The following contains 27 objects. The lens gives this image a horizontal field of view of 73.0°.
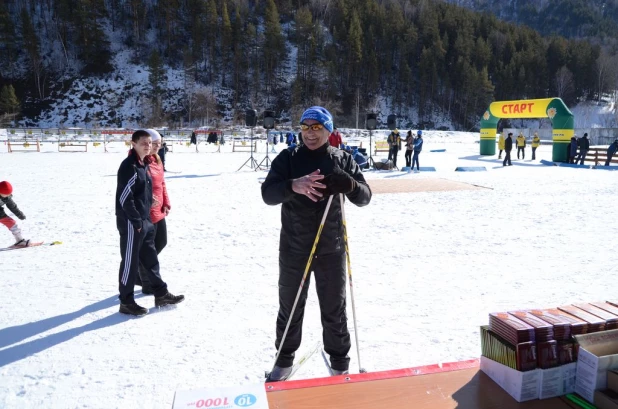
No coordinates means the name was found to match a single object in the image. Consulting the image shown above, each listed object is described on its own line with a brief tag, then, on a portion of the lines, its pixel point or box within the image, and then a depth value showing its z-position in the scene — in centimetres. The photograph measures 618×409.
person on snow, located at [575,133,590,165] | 1747
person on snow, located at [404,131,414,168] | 1543
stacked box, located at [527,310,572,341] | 169
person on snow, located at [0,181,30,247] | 530
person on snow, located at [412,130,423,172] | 1458
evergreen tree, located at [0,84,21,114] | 5100
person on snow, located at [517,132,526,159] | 2006
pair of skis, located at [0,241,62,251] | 554
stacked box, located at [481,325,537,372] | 164
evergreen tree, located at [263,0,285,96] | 6169
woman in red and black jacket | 391
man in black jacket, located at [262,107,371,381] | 236
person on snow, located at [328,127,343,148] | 1362
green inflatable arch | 1847
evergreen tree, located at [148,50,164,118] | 5479
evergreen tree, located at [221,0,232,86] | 6256
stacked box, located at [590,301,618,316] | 188
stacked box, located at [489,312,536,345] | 166
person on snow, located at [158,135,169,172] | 1404
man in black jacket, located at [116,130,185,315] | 335
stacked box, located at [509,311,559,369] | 165
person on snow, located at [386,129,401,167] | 1602
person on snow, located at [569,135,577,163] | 1766
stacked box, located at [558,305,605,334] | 174
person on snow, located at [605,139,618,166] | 1669
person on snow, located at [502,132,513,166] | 1714
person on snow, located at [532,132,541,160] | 2020
